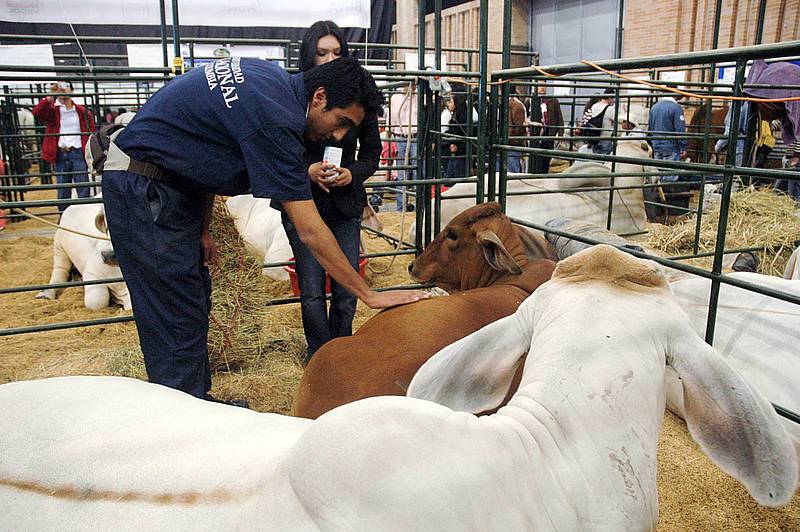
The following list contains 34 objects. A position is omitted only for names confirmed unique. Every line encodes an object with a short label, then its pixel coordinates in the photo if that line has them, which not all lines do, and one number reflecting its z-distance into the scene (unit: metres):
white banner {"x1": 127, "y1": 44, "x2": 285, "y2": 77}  6.49
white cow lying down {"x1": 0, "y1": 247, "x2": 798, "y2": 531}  1.23
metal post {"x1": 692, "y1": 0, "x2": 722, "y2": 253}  6.26
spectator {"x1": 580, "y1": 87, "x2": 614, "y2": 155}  9.85
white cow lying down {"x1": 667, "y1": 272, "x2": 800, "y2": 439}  2.96
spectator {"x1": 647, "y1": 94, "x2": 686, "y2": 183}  9.16
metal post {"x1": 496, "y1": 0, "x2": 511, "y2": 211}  4.14
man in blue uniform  2.62
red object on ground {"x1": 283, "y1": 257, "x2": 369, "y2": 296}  5.12
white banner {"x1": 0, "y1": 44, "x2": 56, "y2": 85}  7.57
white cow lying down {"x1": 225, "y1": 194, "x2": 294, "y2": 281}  6.07
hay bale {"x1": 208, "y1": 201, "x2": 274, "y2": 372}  4.25
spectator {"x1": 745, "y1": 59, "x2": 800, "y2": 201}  5.29
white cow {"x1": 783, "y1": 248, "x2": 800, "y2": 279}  4.36
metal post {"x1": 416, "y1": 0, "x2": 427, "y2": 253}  4.52
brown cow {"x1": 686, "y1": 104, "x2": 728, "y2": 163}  10.53
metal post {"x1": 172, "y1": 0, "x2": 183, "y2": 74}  3.77
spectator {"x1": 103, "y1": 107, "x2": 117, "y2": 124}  11.63
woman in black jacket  3.63
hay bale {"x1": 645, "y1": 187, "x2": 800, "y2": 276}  6.00
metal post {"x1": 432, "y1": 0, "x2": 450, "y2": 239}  4.48
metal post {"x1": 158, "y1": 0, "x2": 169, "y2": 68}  3.96
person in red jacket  9.44
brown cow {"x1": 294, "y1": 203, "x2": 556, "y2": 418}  2.53
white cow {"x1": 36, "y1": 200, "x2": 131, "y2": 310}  5.58
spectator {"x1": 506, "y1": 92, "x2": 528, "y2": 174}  10.30
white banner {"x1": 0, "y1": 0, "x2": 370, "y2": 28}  4.98
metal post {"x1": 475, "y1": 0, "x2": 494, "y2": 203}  4.22
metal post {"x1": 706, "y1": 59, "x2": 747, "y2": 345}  2.77
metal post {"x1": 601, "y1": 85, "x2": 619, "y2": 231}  6.37
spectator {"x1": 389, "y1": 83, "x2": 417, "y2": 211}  8.82
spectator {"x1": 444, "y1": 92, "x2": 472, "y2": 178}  10.10
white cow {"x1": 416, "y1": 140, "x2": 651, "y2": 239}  6.72
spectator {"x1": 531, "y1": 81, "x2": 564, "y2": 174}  10.92
